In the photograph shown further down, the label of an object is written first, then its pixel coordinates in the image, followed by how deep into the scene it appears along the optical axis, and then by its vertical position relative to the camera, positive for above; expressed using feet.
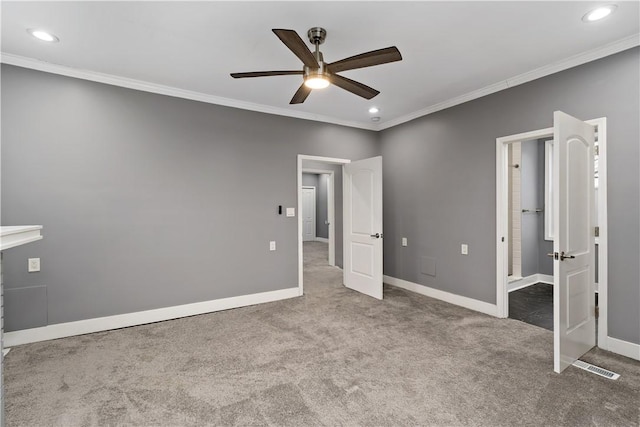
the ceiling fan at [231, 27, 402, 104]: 6.47 +3.46
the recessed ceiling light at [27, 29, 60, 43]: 8.15 +4.82
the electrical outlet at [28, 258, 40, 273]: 9.78 -1.59
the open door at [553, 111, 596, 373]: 7.85 -0.79
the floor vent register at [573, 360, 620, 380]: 7.72 -4.08
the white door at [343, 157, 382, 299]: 14.23 -0.63
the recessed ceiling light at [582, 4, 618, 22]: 7.21 +4.74
